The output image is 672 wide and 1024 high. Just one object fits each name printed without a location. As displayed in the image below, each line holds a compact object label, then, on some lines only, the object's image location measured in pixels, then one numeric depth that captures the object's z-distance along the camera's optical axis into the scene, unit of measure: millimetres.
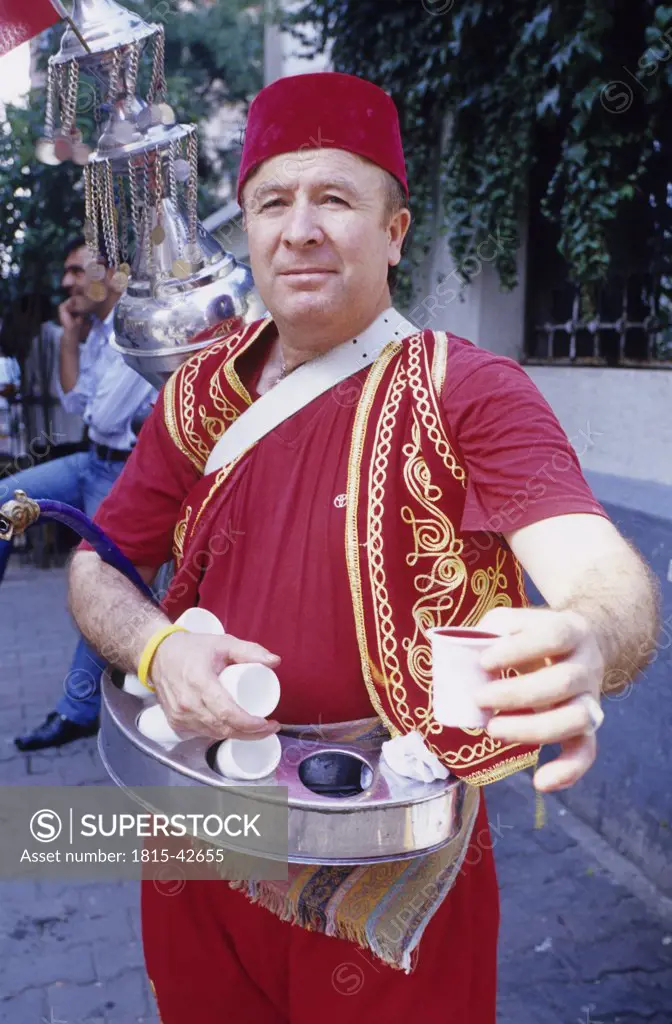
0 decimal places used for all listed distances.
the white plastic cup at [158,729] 1305
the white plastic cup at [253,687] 1192
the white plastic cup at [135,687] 1442
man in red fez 1255
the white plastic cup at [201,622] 1330
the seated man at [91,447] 4426
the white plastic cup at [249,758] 1220
